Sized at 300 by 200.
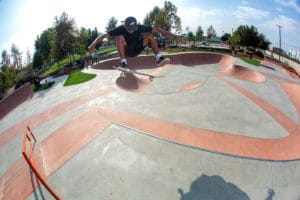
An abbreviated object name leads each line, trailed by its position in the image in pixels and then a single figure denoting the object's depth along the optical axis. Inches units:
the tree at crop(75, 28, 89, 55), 1083.3
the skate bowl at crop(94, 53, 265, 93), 547.8
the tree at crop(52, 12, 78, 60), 980.7
